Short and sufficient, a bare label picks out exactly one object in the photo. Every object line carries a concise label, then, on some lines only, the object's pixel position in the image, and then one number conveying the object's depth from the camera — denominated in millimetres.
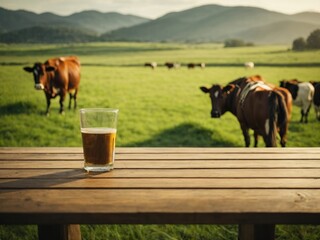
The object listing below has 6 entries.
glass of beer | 1800
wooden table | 1305
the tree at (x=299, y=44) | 62125
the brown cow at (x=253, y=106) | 5859
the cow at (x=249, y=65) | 41488
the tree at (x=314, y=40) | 49125
